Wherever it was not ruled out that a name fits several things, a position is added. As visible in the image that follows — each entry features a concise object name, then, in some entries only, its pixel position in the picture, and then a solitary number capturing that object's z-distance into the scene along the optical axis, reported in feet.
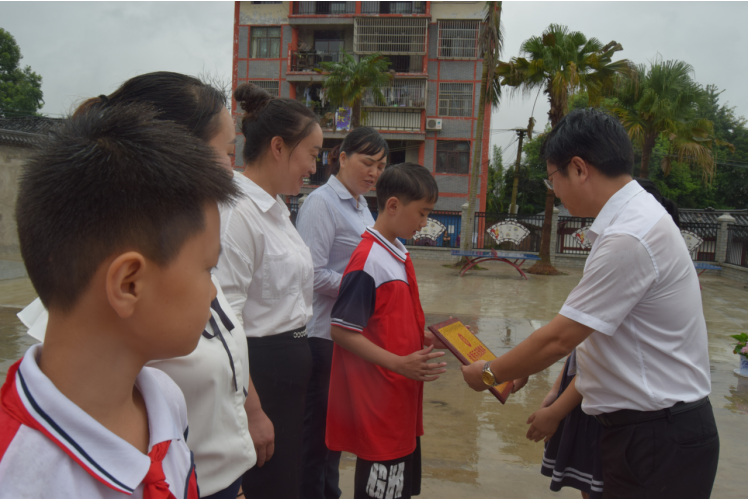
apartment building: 73.97
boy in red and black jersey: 6.29
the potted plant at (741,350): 16.47
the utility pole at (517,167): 83.71
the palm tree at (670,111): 44.04
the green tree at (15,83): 90.53
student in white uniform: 3.74
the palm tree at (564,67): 40.11
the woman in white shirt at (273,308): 5.22
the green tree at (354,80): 52.49
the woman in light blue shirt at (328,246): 8.09
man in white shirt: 5.03
